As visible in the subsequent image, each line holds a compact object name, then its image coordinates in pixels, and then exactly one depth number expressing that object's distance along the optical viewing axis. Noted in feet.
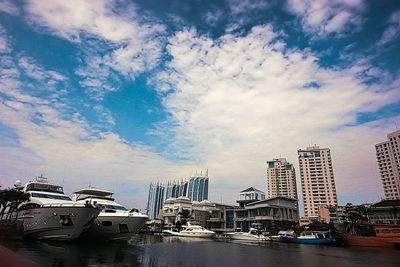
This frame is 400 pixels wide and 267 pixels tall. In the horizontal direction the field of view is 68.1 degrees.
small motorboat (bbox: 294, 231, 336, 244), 208.13
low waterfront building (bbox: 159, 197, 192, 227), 426.92
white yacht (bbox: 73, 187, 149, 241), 118.93
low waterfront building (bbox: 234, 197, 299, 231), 346.74
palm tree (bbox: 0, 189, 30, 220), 124.98
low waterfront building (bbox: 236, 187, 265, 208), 497.46
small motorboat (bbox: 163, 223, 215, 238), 270.05
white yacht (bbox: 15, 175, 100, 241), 102.81
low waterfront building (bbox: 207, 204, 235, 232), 432.91
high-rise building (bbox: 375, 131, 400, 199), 477.36
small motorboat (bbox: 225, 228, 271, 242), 226.38
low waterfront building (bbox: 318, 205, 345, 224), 384.88
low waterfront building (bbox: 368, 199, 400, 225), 190.08
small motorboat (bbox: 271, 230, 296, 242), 233.60
